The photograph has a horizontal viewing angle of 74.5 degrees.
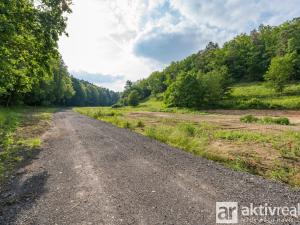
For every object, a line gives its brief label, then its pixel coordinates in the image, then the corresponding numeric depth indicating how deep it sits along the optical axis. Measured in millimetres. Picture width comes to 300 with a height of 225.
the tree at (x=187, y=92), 50815
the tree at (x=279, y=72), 47888
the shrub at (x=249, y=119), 24981
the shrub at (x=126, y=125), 19402
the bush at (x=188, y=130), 13982
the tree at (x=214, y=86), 49980
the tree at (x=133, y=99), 79043
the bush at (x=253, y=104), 41880
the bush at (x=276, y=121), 22968
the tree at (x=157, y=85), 96246
